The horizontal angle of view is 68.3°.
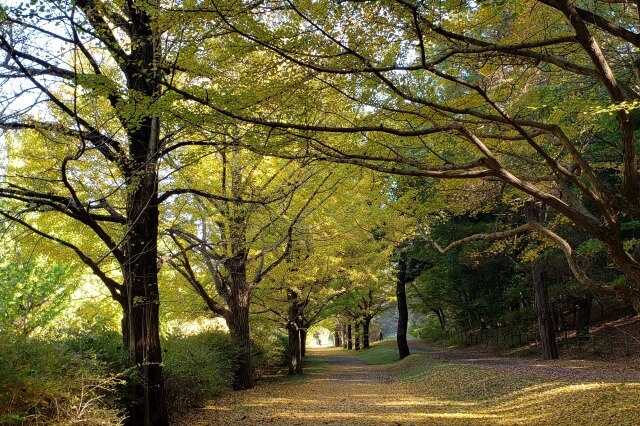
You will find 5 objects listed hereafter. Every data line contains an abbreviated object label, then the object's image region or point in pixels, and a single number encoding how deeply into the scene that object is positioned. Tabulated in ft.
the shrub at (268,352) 58.44
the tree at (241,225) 36.55
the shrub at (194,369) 31.27
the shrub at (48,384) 14.96
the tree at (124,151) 18.67
